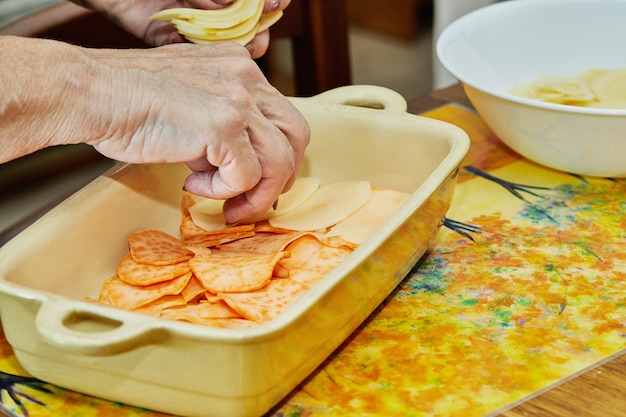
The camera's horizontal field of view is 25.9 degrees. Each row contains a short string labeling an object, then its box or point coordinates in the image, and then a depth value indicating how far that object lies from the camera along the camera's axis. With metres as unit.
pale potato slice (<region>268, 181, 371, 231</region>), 1.12
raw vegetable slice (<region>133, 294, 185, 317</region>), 1.02
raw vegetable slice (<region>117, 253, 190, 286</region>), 1.05
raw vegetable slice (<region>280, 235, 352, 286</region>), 1.03
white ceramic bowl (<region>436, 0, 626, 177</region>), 1.20
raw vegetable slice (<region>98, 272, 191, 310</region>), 1.03
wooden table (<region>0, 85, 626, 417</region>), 0.96
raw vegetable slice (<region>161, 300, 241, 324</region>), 0.99
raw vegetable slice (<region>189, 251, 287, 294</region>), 1.02
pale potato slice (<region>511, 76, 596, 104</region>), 1.25
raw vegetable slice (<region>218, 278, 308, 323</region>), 0.99
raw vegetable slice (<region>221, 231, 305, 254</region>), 1.09
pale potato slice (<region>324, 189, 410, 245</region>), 1.08
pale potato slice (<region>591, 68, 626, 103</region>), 1.26
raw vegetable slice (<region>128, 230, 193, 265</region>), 1.08
